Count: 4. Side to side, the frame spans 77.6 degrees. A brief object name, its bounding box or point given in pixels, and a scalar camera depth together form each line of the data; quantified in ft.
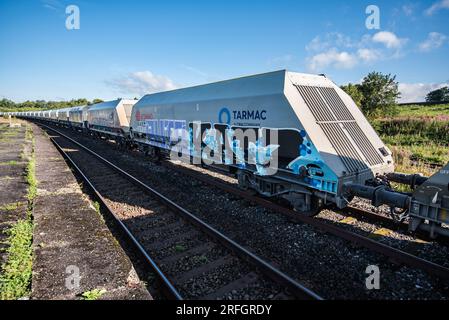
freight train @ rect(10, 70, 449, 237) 20.10
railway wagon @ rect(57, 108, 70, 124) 141.10
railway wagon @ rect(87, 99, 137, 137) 72.98
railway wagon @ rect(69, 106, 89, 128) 109.19
